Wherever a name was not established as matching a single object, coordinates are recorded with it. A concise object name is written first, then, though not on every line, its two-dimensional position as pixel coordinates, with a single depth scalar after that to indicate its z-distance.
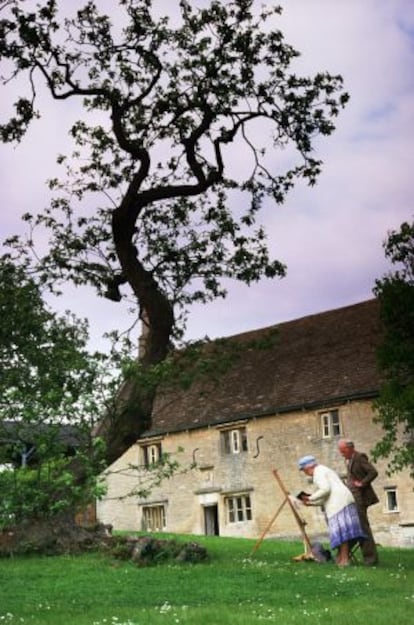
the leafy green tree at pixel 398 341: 24.25
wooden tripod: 18.32
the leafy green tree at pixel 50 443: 15.94
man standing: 18.33
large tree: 24.53
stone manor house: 35.38
